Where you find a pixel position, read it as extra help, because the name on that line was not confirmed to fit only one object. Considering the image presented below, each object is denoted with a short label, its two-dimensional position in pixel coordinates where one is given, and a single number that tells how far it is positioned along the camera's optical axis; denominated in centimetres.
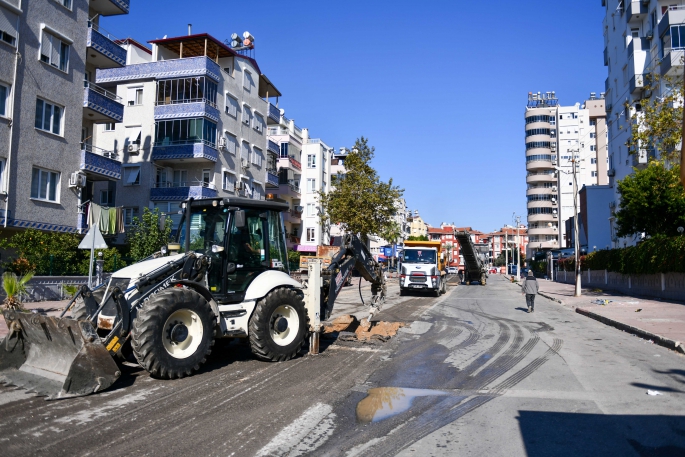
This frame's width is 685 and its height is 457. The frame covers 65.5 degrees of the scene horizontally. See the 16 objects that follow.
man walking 2089
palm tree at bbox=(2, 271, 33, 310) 1159
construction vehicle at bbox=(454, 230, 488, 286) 4064
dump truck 3006
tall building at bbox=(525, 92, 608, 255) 10125
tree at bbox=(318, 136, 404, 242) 4200
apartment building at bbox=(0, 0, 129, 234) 2089
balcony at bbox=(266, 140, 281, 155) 5062
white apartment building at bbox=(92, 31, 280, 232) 3678
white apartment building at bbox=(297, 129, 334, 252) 6384
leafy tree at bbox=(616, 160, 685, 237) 2798
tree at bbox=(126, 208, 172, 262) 2530
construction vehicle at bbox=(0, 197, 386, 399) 691
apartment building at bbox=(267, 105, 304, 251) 5731
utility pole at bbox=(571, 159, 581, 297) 3096
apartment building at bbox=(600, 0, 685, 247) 3403
